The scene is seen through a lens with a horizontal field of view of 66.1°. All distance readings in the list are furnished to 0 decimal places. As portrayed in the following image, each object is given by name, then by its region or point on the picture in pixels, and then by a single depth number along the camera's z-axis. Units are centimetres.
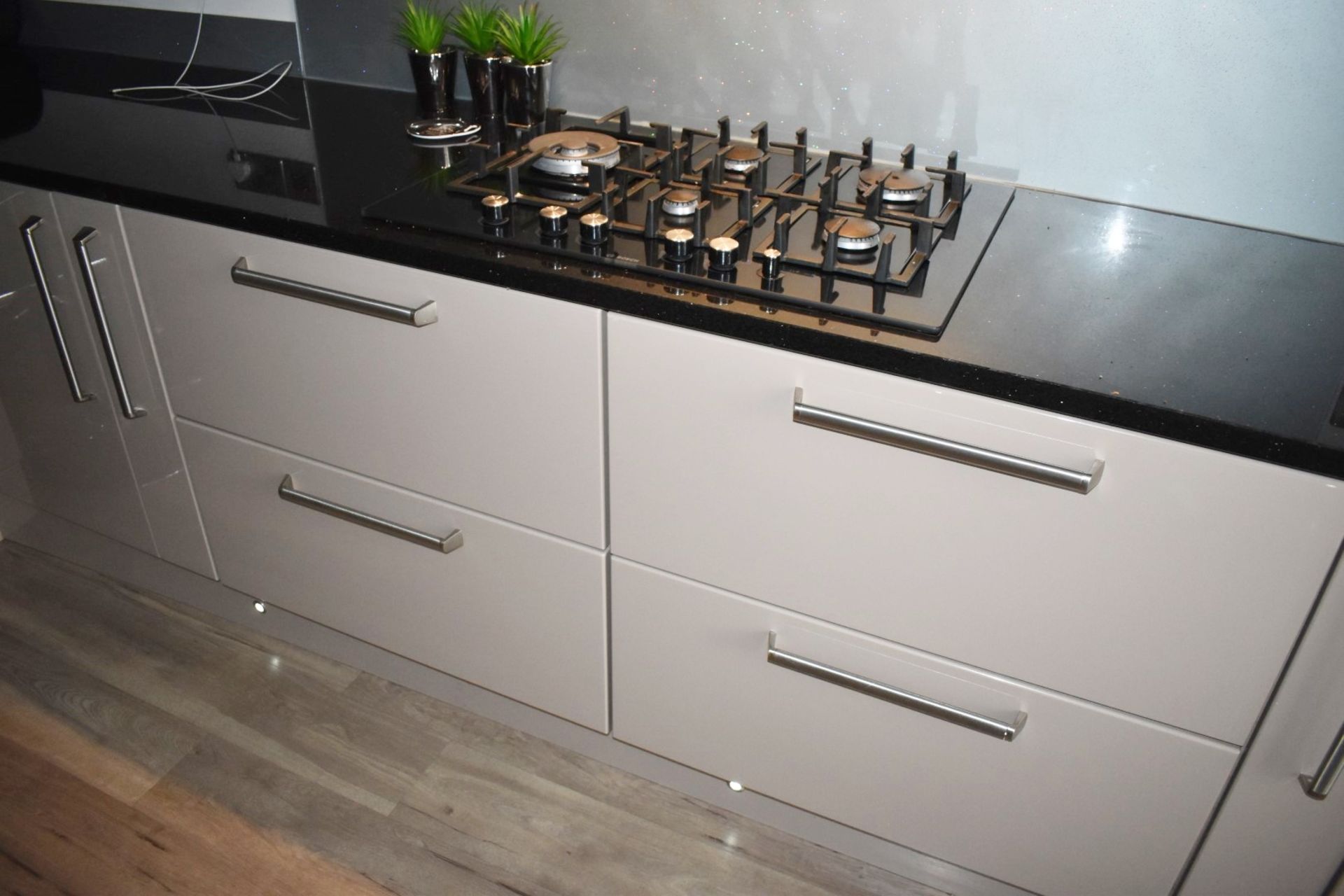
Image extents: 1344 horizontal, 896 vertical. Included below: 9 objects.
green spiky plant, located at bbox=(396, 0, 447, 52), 170
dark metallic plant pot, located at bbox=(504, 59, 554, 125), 165
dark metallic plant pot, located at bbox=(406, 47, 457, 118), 171
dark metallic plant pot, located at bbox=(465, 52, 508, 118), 168
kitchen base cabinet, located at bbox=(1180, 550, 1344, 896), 104
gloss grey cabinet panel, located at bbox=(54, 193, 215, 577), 153
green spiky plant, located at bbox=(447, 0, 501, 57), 168
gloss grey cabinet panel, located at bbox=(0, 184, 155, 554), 159
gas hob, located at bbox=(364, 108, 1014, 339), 118
